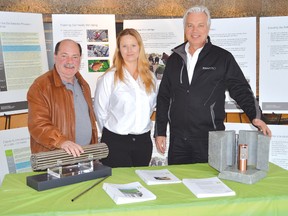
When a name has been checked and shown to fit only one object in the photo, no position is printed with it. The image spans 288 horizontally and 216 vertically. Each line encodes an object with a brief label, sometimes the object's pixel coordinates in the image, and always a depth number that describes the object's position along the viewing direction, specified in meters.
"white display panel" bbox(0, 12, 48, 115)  3.38
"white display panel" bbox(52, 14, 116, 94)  3.64
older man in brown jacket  2.38
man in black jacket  2.70
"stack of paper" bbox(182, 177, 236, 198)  1.82
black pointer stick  1.77
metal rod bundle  1.89
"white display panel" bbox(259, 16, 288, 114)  3.69
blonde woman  2.75
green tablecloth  1.67
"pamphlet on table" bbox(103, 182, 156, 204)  1.73
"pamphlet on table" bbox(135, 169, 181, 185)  2.00
